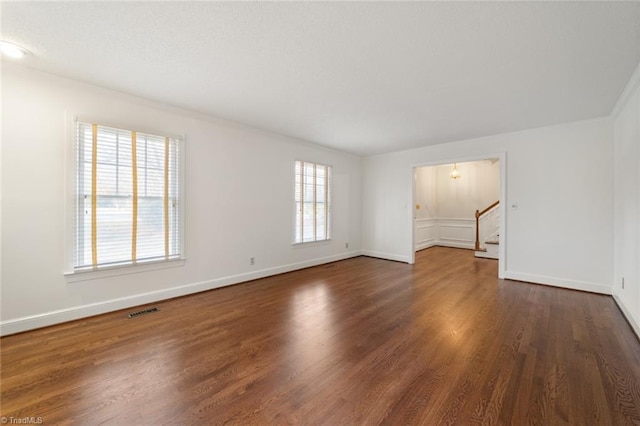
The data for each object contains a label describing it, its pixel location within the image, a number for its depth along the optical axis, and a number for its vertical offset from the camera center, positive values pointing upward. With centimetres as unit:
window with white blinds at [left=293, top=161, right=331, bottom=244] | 532 +20
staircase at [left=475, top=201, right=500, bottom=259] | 655 -54
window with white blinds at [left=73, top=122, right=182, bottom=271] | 291 +15
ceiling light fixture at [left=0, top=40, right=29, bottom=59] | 219 +138
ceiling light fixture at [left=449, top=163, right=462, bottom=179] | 817 +125
